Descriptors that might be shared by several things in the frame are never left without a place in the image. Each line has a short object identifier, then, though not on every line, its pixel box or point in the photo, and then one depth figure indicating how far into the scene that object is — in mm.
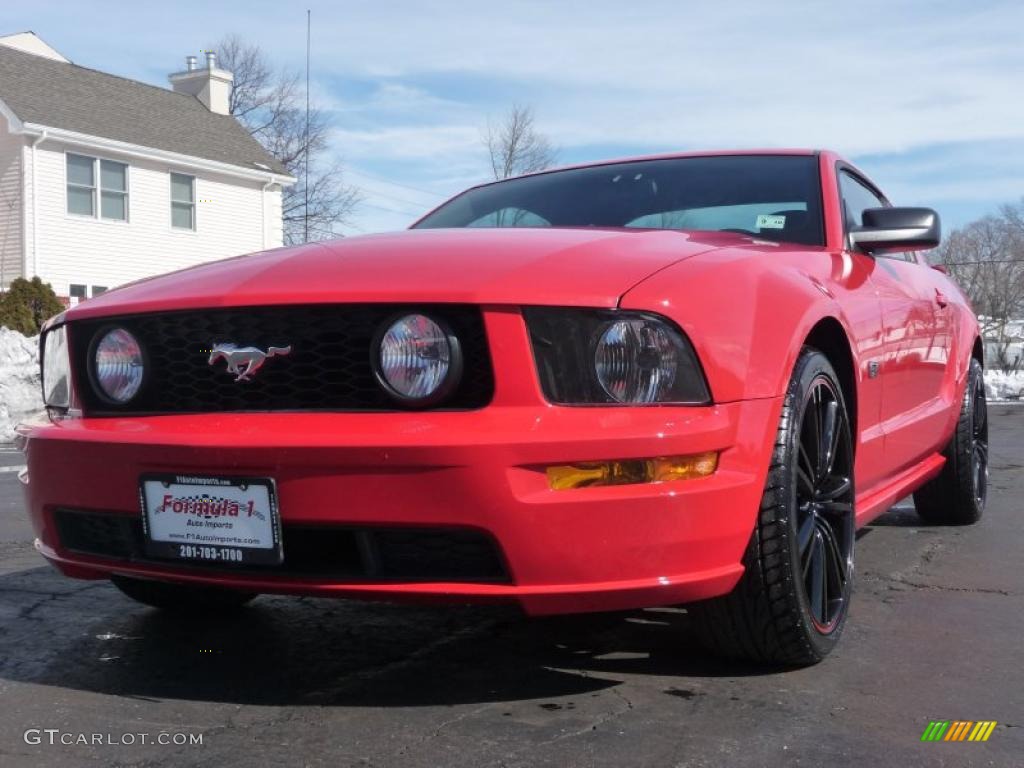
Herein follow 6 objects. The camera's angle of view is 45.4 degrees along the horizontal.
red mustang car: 2404
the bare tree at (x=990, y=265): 36125
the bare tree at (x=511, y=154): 33844
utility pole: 34897
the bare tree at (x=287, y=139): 36156
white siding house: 19656
